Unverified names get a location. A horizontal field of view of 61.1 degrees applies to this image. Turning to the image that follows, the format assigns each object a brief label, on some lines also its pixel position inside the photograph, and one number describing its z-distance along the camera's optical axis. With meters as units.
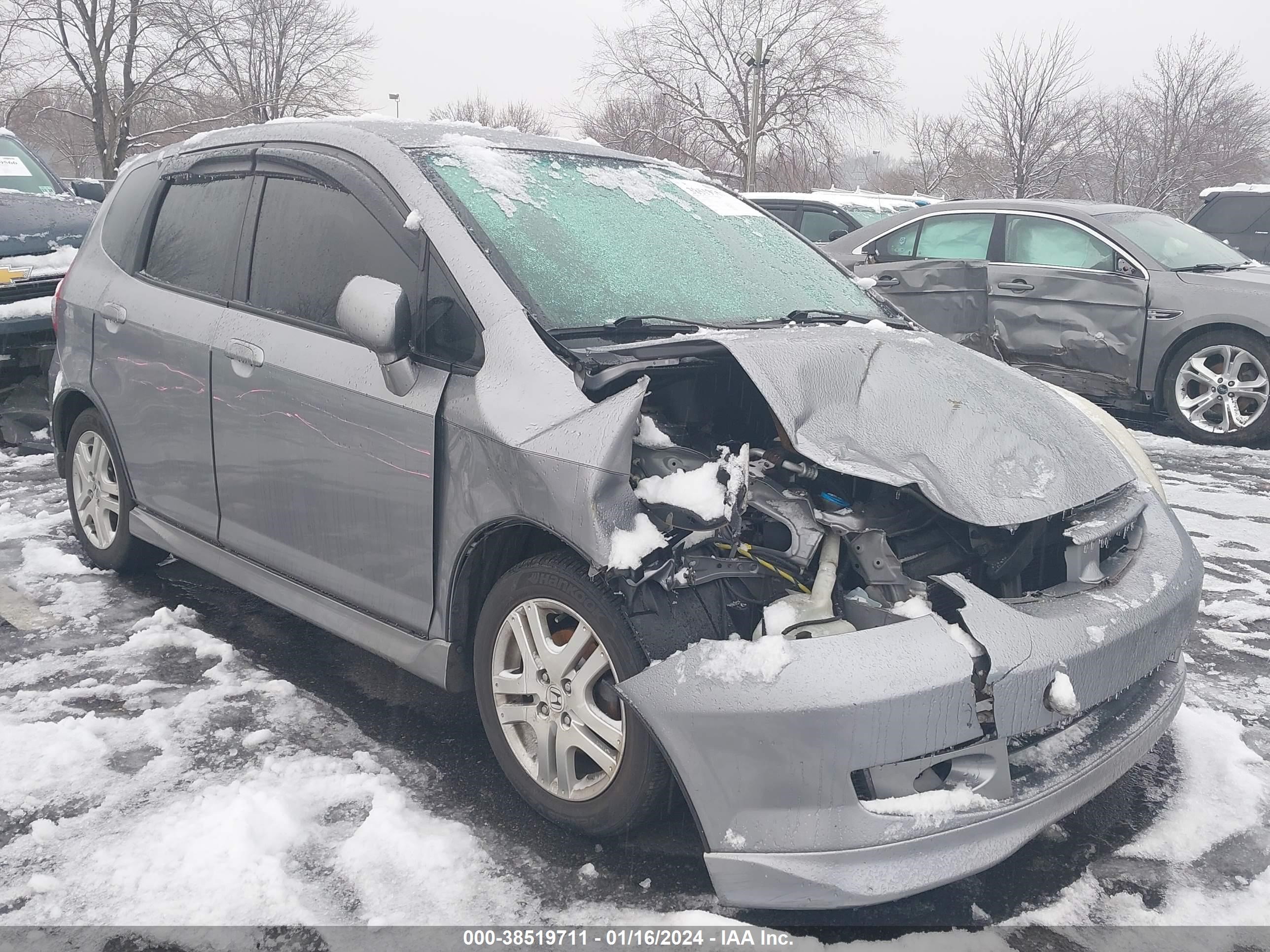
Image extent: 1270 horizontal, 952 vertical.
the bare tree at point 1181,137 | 28.72
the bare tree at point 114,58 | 28.03
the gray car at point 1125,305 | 7.49
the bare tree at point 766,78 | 33.28
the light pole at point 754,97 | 30.78
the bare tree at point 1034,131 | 27.38
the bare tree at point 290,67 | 34.91
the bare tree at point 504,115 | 49.59
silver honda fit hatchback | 2.21
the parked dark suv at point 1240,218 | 12.66
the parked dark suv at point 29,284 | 7.08
